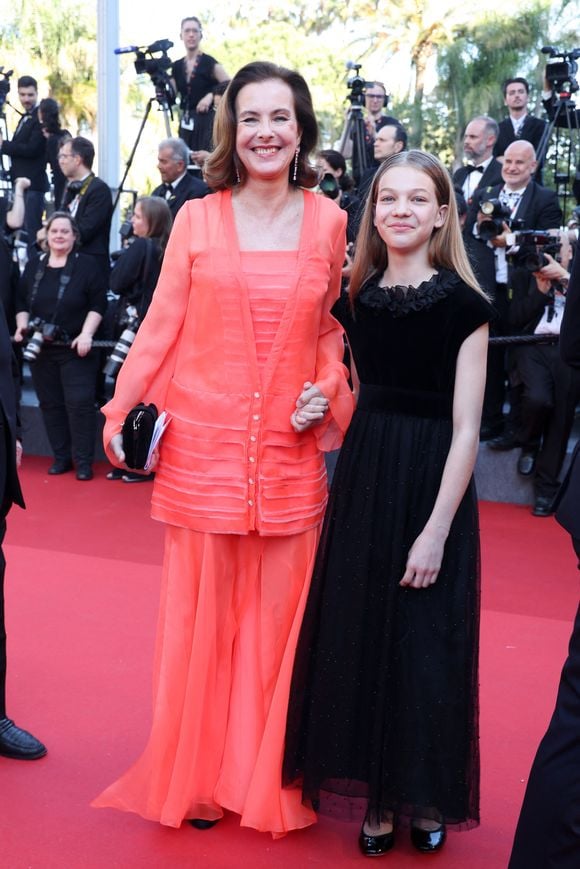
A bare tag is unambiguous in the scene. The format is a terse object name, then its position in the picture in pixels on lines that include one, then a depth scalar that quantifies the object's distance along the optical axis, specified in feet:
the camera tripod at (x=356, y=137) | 26.21
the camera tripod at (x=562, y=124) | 24.58
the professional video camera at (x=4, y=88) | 31.01
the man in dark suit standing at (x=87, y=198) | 24.25
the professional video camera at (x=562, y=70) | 24.25
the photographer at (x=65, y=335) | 23.08
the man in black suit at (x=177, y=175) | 23.73
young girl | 8.48
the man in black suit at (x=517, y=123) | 26.30
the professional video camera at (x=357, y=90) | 26.16
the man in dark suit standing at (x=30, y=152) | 31.81
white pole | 33.40
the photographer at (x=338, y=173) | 20.42
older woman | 8.93
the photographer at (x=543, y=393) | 19.84
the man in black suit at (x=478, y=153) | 23.75
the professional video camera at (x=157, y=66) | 28.71
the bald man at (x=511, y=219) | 20.74
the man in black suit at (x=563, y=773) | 6.79
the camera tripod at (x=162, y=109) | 29.19
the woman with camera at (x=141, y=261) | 22.07
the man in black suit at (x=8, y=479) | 9.97
